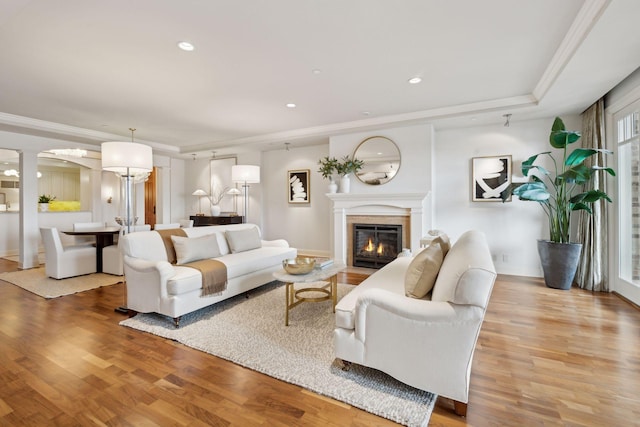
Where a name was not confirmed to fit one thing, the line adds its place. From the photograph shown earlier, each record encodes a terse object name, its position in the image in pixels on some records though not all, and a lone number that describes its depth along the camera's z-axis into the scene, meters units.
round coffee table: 2.76
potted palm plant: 3.66
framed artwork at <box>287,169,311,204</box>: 6.46
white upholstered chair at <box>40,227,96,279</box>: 4.36
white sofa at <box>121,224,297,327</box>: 2.76
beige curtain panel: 3.80
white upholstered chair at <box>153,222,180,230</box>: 4.64
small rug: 3.84
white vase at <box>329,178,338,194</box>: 5.36
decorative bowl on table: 2.87
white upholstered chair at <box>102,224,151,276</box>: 4.64
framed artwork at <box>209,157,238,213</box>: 7.34
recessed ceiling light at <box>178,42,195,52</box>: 2.65
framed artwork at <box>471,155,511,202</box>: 4.64
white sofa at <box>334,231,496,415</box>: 1.57
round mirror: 5.05
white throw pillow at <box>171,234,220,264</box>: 3.31
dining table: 4.62
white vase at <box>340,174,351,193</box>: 5.29
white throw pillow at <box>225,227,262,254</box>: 4.03
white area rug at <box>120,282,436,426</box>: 1.72
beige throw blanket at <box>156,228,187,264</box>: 3.38
